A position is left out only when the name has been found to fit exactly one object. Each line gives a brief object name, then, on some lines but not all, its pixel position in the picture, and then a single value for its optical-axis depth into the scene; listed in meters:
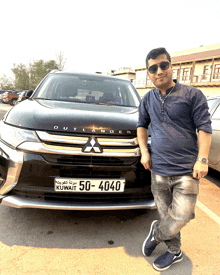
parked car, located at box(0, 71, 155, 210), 1.95
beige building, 25.38
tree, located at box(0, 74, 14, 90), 47.28
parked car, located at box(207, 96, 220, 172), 3.71
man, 1.66
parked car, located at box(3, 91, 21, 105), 21.71
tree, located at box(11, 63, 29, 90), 37.12
